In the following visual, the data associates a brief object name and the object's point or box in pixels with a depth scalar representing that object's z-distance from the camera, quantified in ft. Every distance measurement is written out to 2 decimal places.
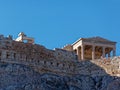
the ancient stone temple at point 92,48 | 274.98
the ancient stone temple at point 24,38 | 266.49
